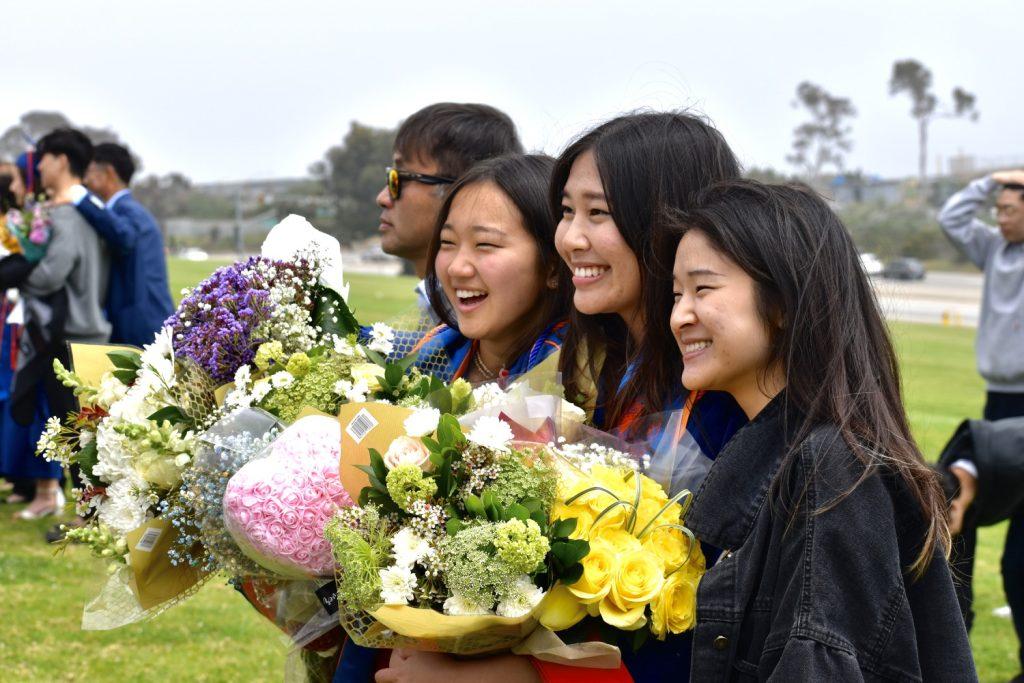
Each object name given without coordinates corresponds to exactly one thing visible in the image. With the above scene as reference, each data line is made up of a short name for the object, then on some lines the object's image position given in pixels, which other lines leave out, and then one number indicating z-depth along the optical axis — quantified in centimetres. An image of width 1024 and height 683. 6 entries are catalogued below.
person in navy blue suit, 1370
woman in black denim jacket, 348
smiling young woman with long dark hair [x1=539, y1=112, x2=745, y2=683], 469
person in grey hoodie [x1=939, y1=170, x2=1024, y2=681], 1135
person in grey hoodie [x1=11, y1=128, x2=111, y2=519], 1321
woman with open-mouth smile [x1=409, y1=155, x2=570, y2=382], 541
